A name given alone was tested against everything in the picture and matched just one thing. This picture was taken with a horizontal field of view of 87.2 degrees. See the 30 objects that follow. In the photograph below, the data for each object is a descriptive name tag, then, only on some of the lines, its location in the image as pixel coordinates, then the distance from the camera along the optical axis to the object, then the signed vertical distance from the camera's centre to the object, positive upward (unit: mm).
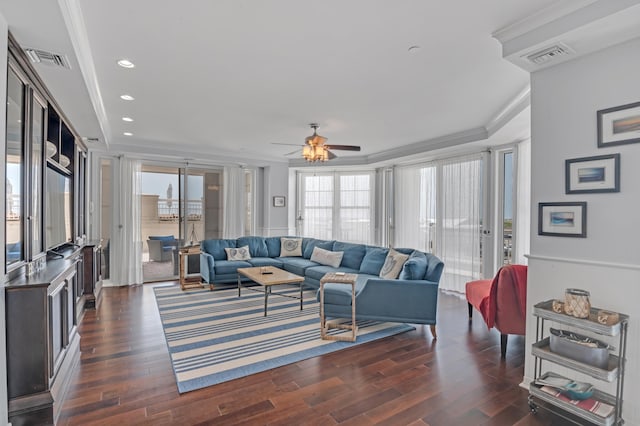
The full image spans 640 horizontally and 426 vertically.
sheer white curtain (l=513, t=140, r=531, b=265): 4875 +118
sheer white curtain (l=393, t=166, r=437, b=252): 6406 +106
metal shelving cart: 2008 -958
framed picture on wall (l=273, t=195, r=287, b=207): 7715 +241
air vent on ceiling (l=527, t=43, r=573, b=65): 2234 +1099
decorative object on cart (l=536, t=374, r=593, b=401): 2137 -1136
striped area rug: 2922 -1350
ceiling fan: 4391 +831
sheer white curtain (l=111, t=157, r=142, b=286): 6141 -292
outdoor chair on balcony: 6609 -734
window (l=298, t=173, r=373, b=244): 7664 +113
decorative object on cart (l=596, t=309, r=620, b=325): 2020 -632
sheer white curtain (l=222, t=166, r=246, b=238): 7215 +194
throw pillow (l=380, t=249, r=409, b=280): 4258 -685
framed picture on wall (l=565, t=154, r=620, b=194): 2174 +265
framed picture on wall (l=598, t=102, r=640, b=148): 2086 +567
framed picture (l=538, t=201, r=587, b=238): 2320 -41
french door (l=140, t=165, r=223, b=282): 6551 -45
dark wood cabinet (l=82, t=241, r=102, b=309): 4562 -919
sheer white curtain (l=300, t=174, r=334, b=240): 7977 +158
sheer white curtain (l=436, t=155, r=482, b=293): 5574 -143
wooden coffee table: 4432 -922
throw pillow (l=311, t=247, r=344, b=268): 5840 -808
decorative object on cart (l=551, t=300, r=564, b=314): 2258 -633
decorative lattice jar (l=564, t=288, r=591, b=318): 2131 -579
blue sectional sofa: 3662 -926
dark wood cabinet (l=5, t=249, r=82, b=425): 2074 -902
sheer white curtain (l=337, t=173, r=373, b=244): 7625 +67
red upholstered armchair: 3150 -849
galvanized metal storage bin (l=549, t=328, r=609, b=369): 2072 -858
